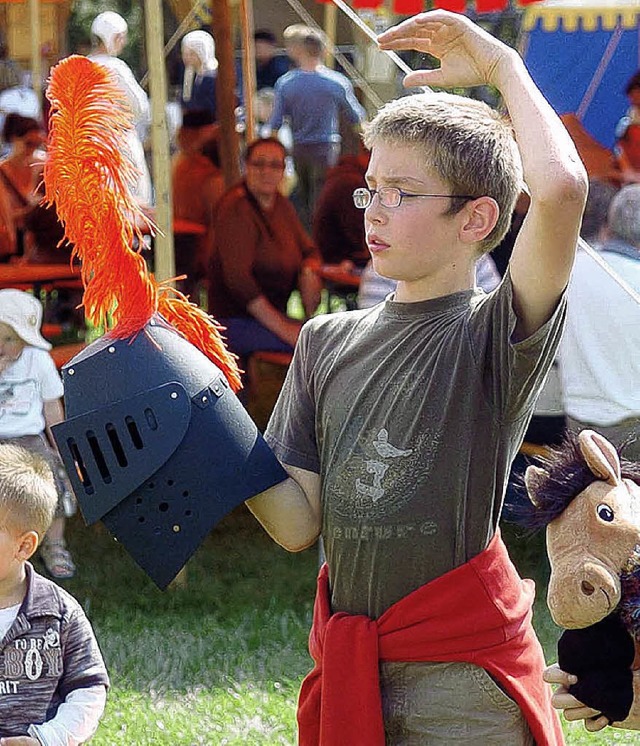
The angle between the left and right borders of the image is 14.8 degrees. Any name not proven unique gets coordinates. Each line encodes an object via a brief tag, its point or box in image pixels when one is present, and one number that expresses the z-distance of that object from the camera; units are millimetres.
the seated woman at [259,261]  10434
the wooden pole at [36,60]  17055
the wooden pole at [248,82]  13917
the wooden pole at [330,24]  16161
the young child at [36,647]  4315
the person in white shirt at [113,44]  14313
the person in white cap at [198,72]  16762
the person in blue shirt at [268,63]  18038
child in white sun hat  8359
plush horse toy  3221
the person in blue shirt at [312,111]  15560
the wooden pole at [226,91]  10830
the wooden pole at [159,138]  8168
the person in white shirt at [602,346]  8102
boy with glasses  3347
